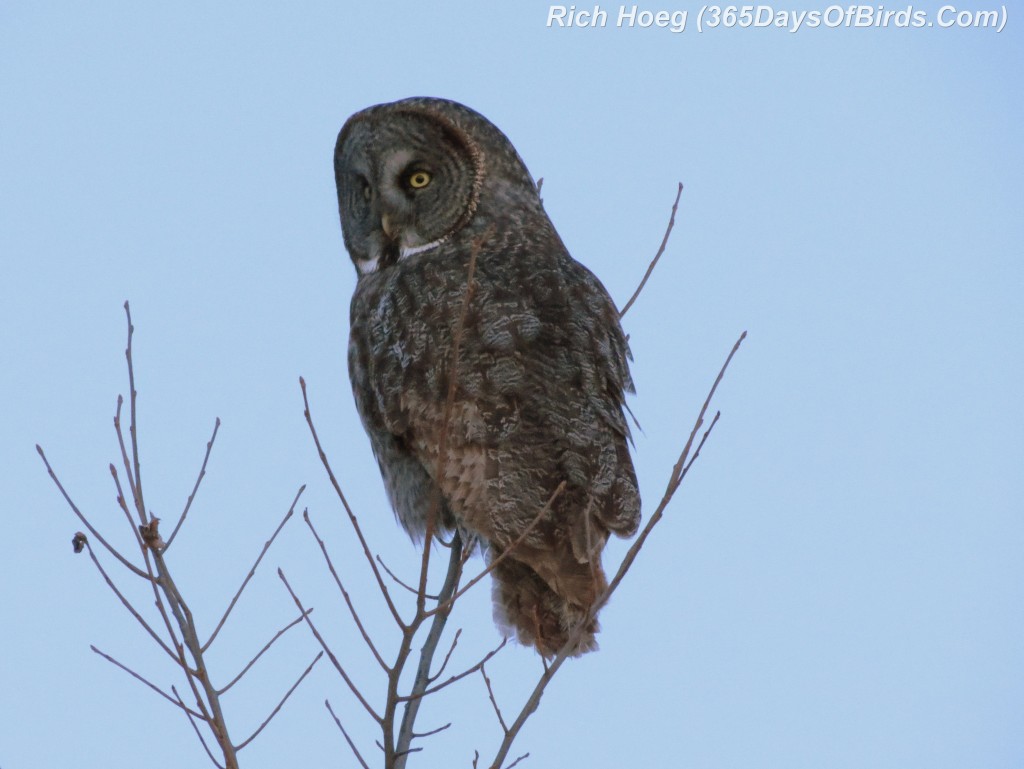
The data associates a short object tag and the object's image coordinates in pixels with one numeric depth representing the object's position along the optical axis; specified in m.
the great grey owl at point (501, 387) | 9.58
